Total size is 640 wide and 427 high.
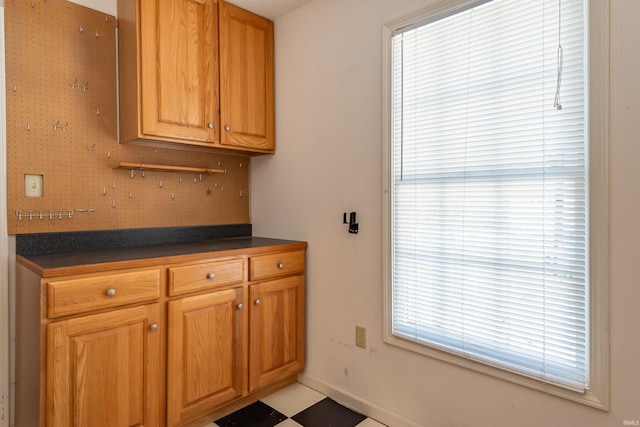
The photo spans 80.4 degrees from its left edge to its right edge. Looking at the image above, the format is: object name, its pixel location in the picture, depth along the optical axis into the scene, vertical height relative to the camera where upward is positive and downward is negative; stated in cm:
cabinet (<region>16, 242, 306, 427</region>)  145 -59
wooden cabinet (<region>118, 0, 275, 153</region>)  192 +75
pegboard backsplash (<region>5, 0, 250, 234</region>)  182 +38
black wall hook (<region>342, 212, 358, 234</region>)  204 -8
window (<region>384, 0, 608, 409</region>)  133 +8
